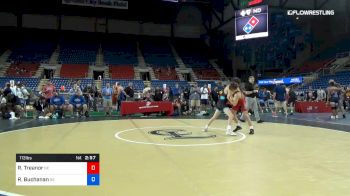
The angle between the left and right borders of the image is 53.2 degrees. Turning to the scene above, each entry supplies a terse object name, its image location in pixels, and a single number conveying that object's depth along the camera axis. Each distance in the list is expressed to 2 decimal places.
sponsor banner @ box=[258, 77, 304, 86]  27.86
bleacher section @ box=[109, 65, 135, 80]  32.72
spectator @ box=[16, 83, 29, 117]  15.92
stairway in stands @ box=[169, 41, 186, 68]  37.02
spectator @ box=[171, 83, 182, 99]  20.28
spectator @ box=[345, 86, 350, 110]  21.53
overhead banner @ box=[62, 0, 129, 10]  31.69
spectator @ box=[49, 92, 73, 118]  14.95
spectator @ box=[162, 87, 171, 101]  18.75
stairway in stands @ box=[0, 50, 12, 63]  31.14
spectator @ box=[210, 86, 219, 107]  17.95
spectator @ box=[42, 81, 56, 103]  15.14
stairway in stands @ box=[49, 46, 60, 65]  32.66
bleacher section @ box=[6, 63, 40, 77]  29.63
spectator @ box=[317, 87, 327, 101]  22.41
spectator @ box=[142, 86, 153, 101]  17.73
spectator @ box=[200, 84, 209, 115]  18.97
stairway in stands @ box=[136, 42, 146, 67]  35.96
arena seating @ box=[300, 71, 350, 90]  25.60
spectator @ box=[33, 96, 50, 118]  15.11
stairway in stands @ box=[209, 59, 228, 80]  35.90
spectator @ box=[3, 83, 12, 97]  14.92
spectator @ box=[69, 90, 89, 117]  15.53
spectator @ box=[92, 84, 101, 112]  19.86
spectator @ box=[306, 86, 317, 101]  24.03
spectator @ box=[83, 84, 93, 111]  18.48
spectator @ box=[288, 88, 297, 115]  17.61
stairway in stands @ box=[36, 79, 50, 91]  27.80
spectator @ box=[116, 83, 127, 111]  17.62
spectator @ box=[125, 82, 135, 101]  18.20
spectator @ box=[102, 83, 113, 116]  16.70
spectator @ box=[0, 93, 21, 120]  14.73
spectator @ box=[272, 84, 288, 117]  15.38
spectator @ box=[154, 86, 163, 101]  18.09
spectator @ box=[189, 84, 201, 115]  18.11
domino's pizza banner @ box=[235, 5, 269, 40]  24.61
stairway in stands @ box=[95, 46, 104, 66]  34.40
